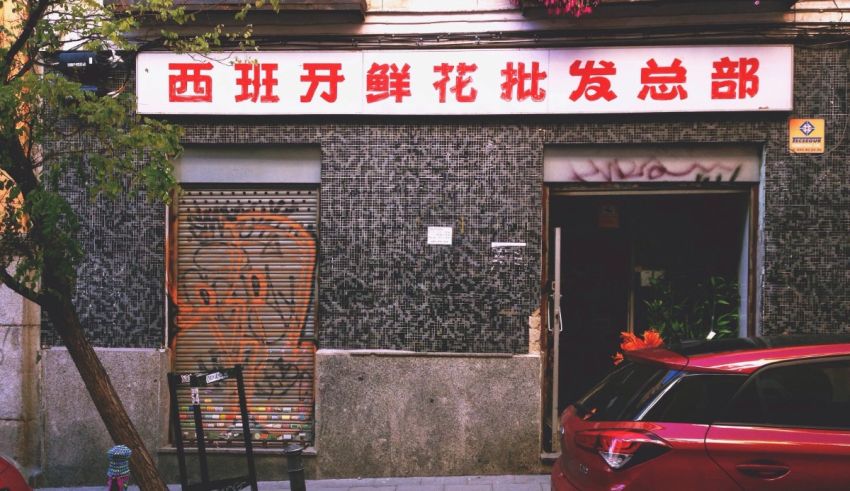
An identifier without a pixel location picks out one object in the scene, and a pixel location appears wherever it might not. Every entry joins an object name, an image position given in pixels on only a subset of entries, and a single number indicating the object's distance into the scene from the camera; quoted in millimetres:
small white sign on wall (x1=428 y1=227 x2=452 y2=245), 7094
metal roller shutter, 7352
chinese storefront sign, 6781
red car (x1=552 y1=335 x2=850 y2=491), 3555
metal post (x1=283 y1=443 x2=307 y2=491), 4602
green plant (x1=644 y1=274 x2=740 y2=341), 7387
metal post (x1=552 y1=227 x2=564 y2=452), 7148
